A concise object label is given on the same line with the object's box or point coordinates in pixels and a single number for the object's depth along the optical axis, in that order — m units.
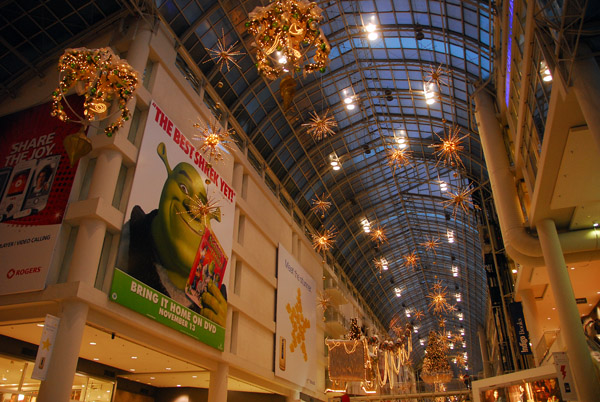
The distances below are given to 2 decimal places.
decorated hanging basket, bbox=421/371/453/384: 37.57
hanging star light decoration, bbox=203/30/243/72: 23.82
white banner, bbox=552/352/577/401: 16.64
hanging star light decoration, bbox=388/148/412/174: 37.14
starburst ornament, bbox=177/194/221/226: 19.66
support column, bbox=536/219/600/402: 15.74
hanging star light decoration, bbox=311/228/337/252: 39.69
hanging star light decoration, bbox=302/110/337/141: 31.87
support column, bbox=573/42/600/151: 11.18
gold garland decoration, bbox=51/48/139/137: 11.54
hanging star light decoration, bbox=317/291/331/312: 36.89
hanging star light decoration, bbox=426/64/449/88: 27.83
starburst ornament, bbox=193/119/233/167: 19.73
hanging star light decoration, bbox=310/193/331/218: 38.62
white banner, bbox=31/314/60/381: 12.10
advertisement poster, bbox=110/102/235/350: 16.08
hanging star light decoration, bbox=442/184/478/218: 24.15
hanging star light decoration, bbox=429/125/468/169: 33.13
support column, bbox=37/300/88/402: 12.31
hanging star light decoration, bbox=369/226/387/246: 47.48
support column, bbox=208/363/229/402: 20.28
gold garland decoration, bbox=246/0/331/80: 9.67
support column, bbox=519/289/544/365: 26.22
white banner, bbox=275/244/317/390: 28.19
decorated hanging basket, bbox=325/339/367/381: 21.44
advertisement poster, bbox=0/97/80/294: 14.39
